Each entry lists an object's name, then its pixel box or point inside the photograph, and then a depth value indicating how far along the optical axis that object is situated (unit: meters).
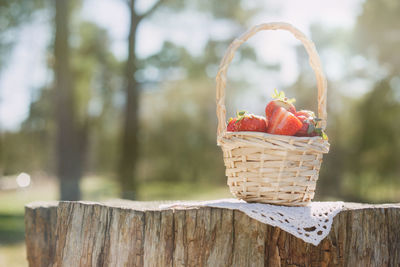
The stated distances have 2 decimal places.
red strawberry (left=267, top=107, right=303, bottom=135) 0.91
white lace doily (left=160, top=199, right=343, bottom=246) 0.88
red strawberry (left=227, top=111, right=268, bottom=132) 0.91
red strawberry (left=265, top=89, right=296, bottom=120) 0.94
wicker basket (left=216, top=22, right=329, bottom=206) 0.89
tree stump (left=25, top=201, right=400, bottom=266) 0.92
